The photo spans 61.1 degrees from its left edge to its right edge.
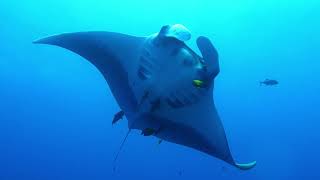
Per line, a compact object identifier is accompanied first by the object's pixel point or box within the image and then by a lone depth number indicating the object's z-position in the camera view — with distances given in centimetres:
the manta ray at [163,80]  241
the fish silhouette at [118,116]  300
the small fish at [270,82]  614
